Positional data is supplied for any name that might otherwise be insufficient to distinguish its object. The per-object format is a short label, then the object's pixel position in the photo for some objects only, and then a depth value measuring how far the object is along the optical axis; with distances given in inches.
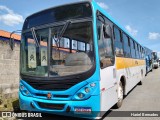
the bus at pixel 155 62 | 826.1
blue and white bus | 106.7
